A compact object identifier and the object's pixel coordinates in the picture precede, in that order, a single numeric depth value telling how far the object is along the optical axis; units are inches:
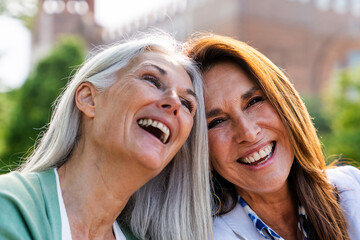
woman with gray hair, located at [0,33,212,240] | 82.1
